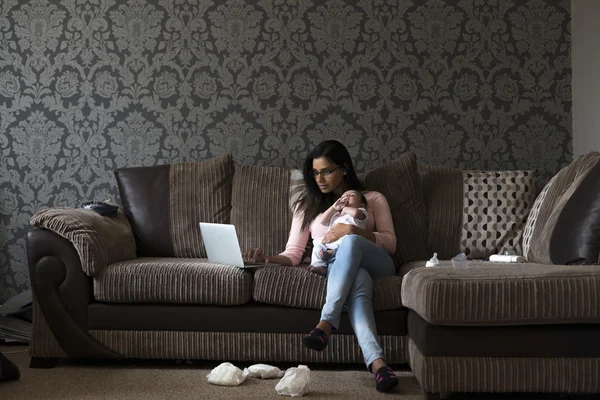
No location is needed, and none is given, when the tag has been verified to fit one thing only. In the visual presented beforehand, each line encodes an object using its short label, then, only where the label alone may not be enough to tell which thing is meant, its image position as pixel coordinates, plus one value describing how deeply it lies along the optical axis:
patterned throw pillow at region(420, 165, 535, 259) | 4.14
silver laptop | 3.52
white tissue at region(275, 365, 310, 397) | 3.02
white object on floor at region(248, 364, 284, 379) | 3.33
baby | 3.68
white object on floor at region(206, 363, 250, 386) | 3.20
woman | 3.18
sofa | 2.77
